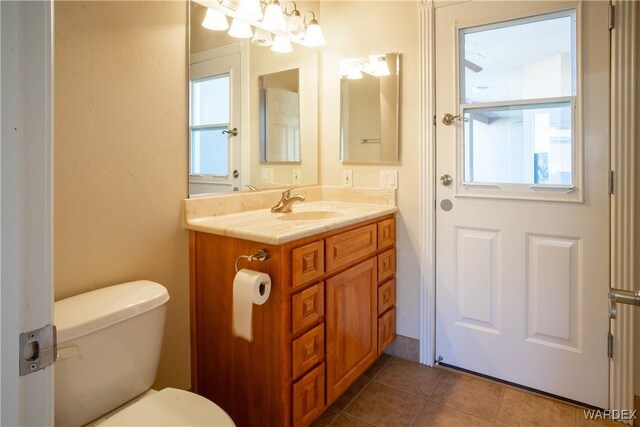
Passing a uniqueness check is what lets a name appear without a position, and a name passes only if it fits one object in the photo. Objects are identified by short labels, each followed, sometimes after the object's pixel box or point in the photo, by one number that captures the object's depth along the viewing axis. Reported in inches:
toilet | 44.9
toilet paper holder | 57.6
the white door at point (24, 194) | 18.3
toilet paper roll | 54.6
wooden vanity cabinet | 57.9
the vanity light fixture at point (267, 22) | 72.9
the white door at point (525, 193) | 70.2
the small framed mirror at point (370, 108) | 89.7
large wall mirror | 70.1
